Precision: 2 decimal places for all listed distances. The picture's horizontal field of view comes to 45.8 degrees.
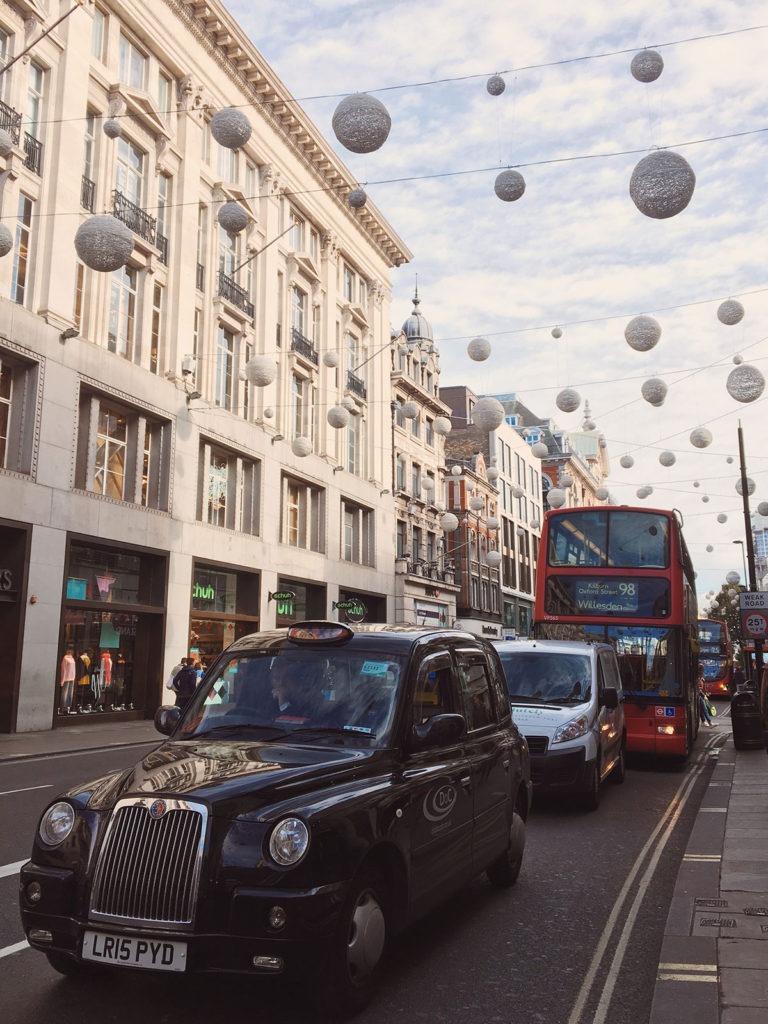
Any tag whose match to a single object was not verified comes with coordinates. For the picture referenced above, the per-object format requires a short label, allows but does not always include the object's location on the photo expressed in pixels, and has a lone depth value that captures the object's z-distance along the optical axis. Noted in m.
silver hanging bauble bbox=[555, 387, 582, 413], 19.92
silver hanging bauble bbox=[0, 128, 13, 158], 13.33
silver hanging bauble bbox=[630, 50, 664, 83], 10.54
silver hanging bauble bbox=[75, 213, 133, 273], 12.46
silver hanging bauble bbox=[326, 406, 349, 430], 25.89
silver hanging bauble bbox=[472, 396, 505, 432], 19.44
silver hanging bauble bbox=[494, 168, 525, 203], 12.58
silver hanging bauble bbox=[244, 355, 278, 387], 22.02
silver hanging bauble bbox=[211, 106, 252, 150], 12.59
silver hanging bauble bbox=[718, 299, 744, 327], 15.41
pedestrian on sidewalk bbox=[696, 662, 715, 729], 24.05
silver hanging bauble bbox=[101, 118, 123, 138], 17.86
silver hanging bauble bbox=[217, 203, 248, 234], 16.19
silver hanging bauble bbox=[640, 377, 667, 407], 17.12
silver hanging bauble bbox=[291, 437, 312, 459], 28.06
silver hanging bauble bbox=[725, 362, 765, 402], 15.20
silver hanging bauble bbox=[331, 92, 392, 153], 10.79
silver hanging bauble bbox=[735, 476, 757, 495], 25.78
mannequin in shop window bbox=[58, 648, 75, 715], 22.34
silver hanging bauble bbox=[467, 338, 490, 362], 19.70
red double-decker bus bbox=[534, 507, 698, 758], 14.51
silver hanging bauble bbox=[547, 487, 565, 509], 29.31
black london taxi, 3.68
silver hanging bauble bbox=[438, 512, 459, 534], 36.25
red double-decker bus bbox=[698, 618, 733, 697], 41.06
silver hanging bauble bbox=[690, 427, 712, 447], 20.75
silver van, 9.98
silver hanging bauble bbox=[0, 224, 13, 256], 13.27
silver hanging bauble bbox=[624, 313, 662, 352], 15.09
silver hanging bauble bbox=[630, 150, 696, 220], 10.20
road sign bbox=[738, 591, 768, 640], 16.52
